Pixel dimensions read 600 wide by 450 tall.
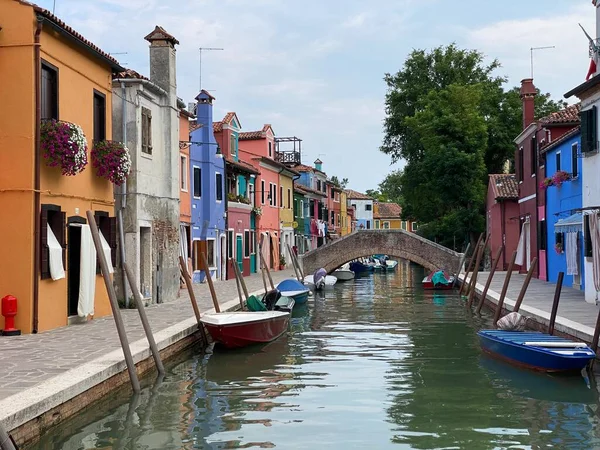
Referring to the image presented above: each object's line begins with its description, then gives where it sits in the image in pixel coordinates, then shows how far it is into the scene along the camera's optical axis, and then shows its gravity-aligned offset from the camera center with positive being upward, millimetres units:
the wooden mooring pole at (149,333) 11758 -1076
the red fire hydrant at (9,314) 13150 -840
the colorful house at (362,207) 96812 +6292
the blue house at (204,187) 30656 +2955
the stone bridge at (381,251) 38375 +330
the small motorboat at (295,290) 26453 -1075
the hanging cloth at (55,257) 14016 +114
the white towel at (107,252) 16328 +218
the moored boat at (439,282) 34000 -1129
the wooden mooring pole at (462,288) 30341 -1281
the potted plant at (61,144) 13836 +2117
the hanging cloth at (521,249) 29847 +212
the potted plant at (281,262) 45525 -173
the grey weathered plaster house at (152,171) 19172 +2383
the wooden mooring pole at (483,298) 23100 -1279
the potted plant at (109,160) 16641 +2178
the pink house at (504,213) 36147 +1981
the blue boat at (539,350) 11977 -1555
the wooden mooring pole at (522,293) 16764 -843
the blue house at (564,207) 22516 +1509
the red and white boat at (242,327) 15227 -1341
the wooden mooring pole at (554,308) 14148 -988
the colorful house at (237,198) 35281 +2901
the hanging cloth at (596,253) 17078 +1
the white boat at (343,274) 43406 -907
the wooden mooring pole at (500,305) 18391 -1190
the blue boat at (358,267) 54188 -651
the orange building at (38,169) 13484 +1692
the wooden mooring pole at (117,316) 10734 -755
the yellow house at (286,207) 46625 +3192
